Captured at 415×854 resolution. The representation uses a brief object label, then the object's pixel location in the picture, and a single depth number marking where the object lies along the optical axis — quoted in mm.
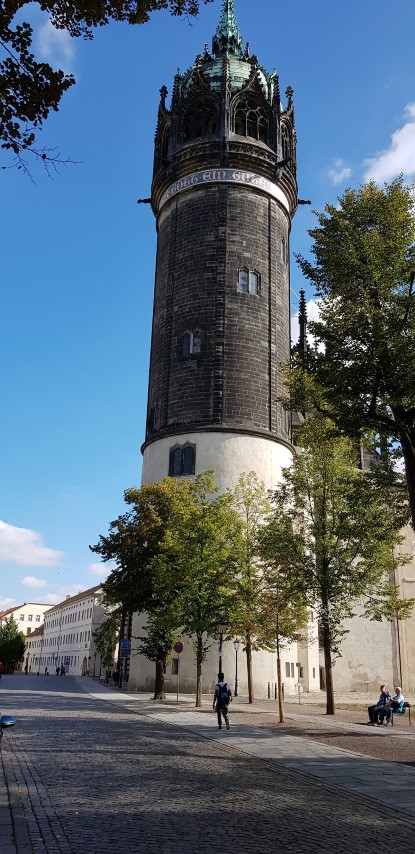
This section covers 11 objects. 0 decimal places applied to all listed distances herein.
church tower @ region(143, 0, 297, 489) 39656
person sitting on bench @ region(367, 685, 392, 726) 22800
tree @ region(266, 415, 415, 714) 23688
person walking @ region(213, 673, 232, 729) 19780
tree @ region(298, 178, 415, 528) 16781
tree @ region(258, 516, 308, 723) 24766
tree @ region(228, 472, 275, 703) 28500
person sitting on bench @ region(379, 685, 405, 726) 22609
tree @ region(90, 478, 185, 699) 32062
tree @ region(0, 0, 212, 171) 7016
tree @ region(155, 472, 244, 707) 27859
